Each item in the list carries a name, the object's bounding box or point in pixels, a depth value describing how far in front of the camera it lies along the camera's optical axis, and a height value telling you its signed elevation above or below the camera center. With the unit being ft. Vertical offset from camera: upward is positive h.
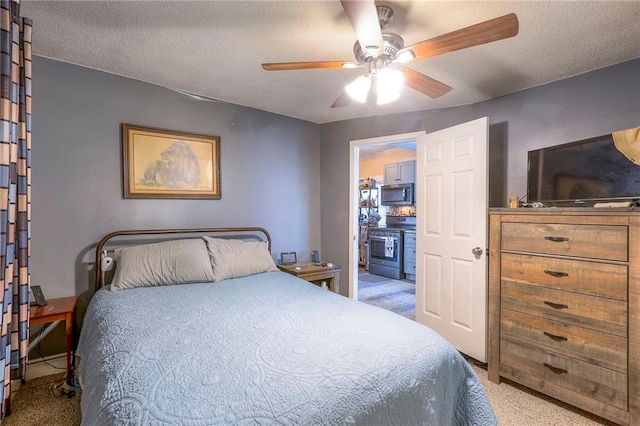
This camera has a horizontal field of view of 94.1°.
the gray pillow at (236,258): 8.32 -1.36
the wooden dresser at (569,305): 5.54 -1.89
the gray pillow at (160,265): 7.39 -1.39
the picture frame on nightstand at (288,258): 11.22 -1.73
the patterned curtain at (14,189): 4.88 +0.38
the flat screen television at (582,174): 6.18 +0.95
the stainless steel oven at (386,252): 18.25 -2.43
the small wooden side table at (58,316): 6.33 -2.28
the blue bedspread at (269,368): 3.05 -1.93
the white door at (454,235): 8.20 -0.61
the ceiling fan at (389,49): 4.28 +2.80
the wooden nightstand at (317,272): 10.27 -2.09
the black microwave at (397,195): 18.75 +1.26
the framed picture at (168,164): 8.58 +1.48
